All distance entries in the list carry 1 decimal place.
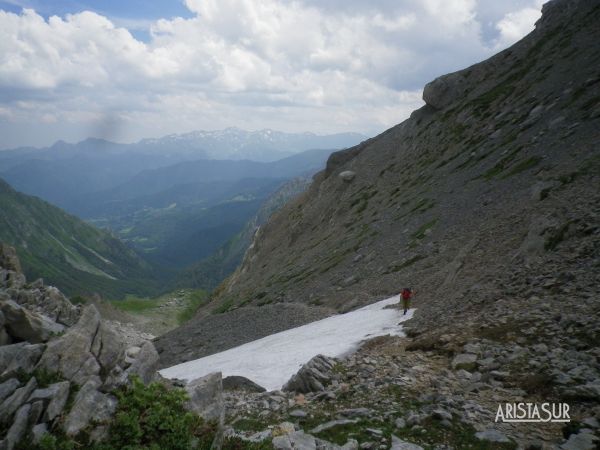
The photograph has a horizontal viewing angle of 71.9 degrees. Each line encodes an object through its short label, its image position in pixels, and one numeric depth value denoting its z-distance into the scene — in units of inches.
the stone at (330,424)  530.3
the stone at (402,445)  450.6
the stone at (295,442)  467.2
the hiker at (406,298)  1143.0
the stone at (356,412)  555.2
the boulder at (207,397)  527.5
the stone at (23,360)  504.3
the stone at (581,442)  398.3
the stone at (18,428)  404.8
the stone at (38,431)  411.5
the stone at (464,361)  636.4
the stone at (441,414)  496.1
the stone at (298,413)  596.1
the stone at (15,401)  440.5
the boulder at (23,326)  624.7
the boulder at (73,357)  519.2
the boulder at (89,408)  432.5
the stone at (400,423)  504.4
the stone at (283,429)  510.4
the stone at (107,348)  571.2
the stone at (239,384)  853.2
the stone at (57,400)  441.1
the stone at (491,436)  438.0
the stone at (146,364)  588.4
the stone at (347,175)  3720.5
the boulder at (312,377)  715.4
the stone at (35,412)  434.3
